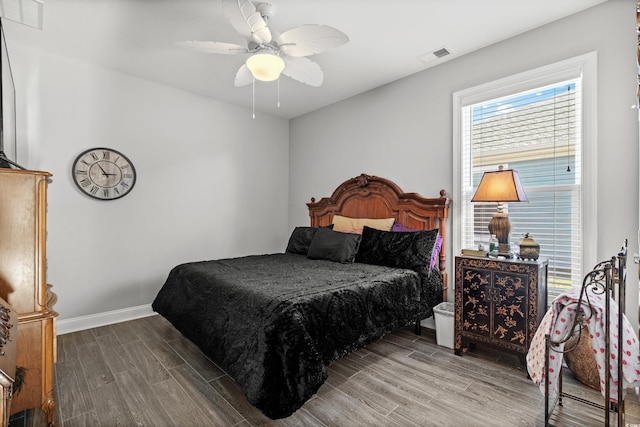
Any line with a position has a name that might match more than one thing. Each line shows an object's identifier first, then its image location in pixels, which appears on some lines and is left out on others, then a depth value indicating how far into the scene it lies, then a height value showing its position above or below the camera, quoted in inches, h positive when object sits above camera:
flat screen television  94.2 +33.2
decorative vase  94.3 -10.9
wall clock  127.8 +16.4
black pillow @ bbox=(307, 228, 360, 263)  127.0 -14.3
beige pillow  136.4 -5.0
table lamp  94.4 +5.9
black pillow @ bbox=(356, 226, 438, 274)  114.2 -14.1
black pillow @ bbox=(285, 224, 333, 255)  150.0 -13.7
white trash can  108.3 -40.4
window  95.4 +19.9
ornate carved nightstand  89.5 -27.3
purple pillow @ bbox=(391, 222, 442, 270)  116.5 -12.4
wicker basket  81.6 -40.8
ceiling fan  76.9 +47.1
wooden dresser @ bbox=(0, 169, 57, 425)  61.7 -13.5
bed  68.5 -23.9
